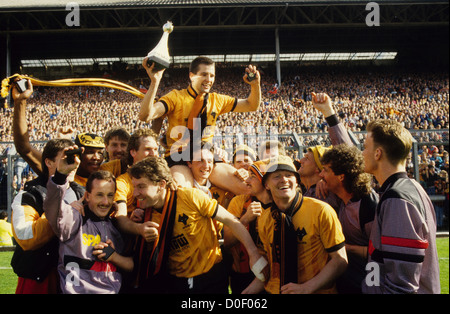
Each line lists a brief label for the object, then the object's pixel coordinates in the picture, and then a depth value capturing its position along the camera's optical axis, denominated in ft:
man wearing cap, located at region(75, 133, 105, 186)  10.59
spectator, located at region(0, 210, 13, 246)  23.44
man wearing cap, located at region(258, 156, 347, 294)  7.52
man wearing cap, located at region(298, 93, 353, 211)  10.94
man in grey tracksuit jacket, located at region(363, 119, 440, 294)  6.20
